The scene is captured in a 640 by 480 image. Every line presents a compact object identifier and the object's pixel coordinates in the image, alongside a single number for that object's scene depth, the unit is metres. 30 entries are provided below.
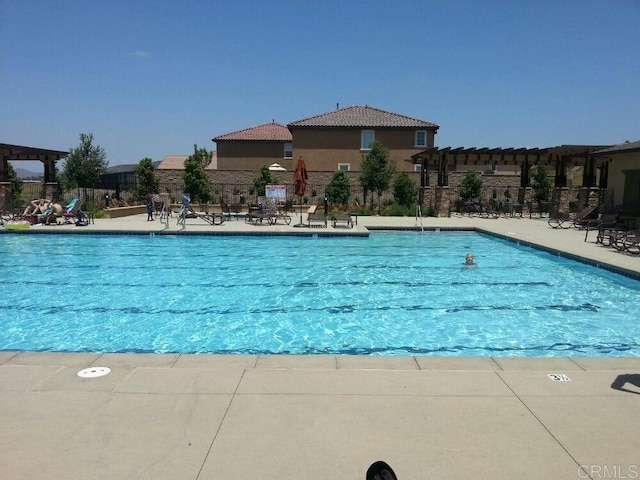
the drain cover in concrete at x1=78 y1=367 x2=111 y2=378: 4.49
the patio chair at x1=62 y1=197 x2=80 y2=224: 19.67
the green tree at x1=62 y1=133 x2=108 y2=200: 32.59
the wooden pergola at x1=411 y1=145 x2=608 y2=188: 25.38
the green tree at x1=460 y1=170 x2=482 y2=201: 28.64
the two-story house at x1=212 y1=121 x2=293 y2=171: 41.31
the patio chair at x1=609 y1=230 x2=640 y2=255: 13.64
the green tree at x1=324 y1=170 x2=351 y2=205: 28.73
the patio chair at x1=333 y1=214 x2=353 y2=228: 19.33
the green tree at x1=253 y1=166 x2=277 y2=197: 29.27
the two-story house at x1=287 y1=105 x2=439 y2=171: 36.31
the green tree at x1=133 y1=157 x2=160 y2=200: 27.92
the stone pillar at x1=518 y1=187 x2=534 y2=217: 29.58
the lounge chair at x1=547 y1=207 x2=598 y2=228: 21.38
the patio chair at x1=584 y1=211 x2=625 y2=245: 19.23
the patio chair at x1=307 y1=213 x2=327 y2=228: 18.77
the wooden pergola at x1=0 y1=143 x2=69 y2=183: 25.55
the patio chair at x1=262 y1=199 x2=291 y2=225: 20.62
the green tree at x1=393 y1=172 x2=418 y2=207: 27.02
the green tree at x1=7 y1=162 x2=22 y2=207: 25.08
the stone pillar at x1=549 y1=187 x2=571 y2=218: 25.23
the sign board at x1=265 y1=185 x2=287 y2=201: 23.07
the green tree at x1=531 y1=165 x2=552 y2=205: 29.42
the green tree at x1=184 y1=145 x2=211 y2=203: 26.91
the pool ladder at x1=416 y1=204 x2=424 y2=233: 24.87
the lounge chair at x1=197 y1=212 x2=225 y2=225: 20.28
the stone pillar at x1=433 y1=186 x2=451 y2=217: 25.27
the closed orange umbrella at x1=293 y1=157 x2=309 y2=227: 21.50
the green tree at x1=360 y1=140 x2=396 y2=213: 27.06
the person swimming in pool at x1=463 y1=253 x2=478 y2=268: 12.59
